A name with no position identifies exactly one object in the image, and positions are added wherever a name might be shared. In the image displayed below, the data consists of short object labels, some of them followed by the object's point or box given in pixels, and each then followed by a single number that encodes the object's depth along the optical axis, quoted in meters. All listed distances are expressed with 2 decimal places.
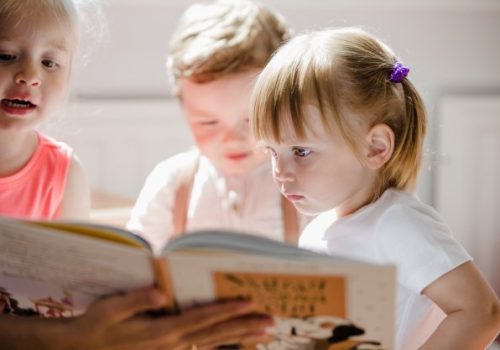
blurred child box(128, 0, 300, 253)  1.76
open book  1.27
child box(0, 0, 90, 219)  1.57
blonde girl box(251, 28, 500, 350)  1.44
